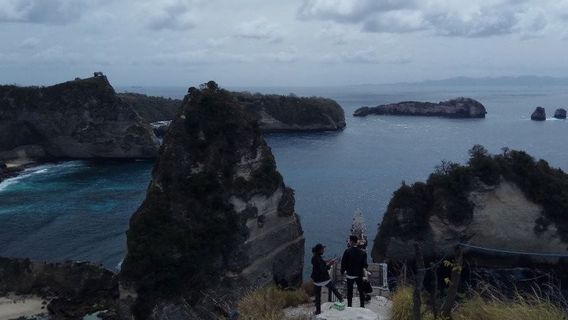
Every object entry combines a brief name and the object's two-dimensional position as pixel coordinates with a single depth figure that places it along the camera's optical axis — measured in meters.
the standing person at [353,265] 14.23
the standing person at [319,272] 14.27
